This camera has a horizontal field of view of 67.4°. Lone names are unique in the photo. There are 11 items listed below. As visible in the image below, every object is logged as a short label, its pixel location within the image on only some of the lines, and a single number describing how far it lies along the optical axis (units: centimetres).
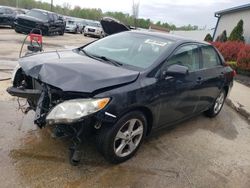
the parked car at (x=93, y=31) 1793
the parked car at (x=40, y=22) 1186
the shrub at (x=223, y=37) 1323
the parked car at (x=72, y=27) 1895
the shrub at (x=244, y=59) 740
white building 1215
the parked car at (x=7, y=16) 1350
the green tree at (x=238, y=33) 1169
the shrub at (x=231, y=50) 867
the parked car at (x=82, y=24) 2046
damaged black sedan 203
